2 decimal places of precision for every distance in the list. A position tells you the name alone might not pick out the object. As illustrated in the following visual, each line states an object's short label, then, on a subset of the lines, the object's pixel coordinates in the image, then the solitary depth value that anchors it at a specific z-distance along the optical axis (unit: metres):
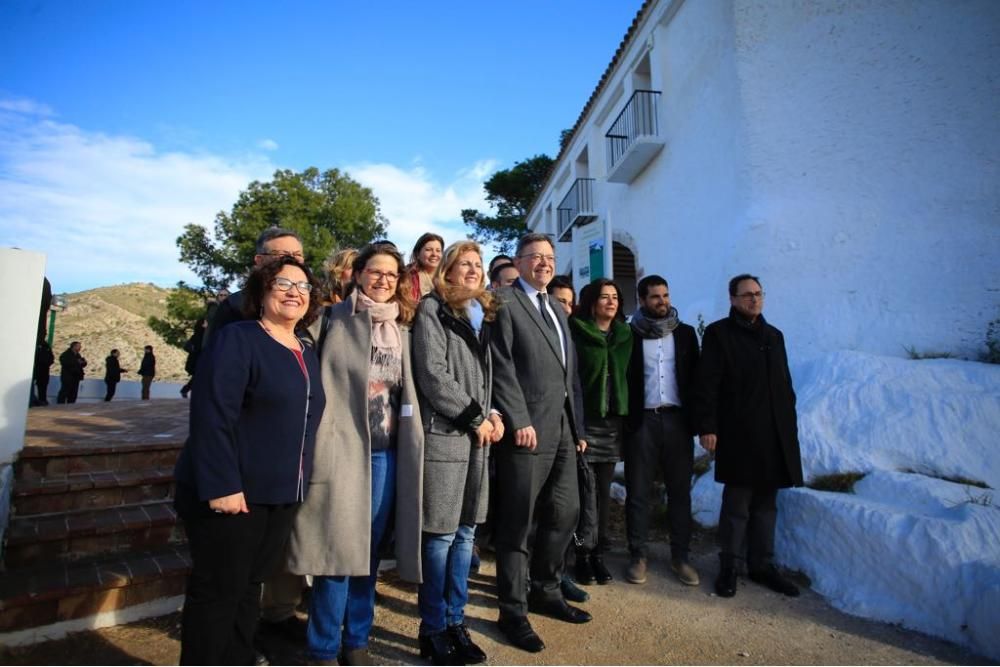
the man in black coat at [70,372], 11.87
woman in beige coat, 2.21
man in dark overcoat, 3.31
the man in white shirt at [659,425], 3.44
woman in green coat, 3.38
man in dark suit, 2.67
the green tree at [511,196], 26.95
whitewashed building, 5.67
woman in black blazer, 1.84
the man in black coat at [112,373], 13.42
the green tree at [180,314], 19.94
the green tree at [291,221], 21.47
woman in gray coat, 2.42
